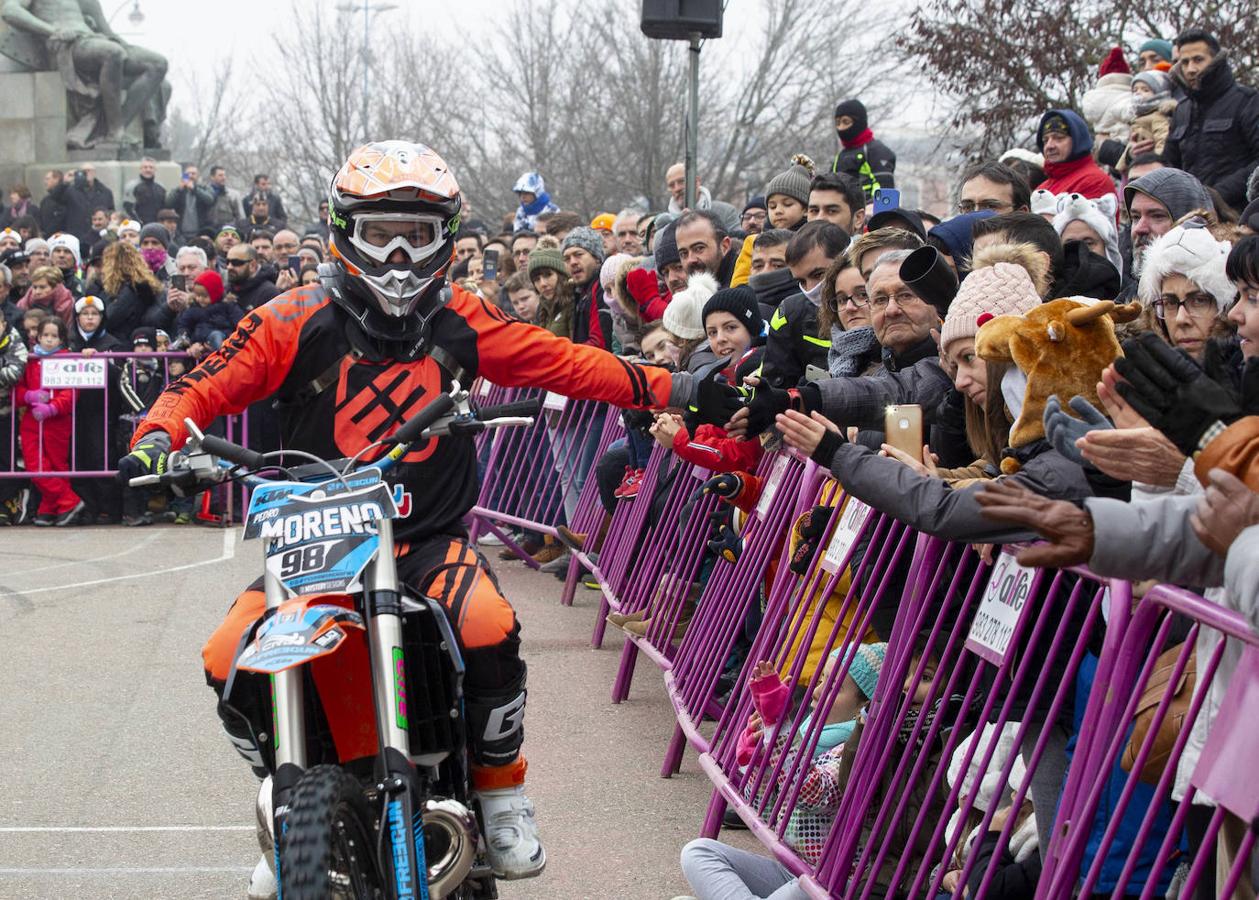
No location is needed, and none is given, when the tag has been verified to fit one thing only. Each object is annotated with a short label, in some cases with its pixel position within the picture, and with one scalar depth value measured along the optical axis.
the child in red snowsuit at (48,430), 14.32
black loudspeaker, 10.67
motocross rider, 4.70
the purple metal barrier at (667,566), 7.21
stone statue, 26.36
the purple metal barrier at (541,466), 10.59
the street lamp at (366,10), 36.53
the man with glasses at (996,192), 7.60
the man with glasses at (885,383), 5.00
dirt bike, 3.77
